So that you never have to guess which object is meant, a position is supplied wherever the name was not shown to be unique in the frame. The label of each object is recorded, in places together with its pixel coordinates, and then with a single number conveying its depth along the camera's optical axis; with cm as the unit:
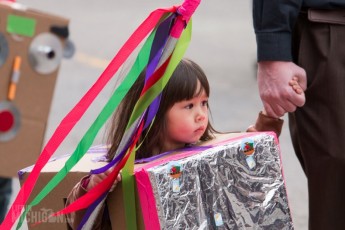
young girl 536
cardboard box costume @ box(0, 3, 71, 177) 732
